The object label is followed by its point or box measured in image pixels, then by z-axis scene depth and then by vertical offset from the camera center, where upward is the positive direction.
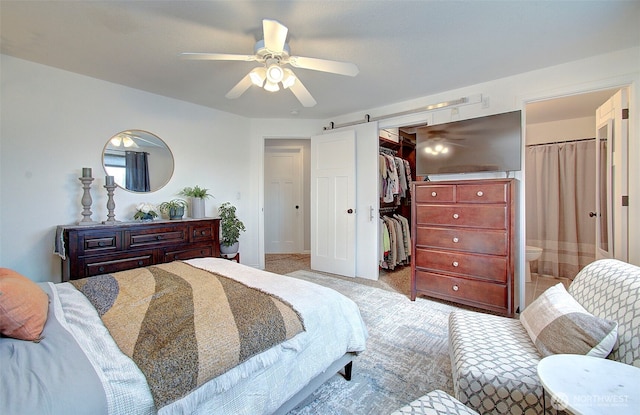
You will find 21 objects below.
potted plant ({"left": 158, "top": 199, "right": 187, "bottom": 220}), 3.22 -0.02
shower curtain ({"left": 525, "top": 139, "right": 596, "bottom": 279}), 3.84 +0.00
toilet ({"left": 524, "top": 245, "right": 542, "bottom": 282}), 3.55 -0.65
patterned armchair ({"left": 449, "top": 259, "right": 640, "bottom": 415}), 1.16 -0.73
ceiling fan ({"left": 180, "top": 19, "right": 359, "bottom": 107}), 1.65 +0.99
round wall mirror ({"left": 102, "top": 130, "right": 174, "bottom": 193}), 3.03 +0.53
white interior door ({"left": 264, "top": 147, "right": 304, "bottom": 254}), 5.93 +0.09
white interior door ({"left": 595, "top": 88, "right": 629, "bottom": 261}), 2.44 +0.25
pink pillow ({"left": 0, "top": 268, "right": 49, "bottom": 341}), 1.00 -0.39
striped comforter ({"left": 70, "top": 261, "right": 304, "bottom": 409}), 0.95 -0.49
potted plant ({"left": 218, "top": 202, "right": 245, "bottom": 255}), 3.74 -0.32
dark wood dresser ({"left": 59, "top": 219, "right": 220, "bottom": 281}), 2.40 -0.37
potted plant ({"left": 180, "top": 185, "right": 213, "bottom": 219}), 3.46 +0.10
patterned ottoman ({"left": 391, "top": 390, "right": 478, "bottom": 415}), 1.02 -0.76
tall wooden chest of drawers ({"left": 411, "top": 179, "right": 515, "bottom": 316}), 2.51 -0.36
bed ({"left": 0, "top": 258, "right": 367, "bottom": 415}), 0.81 -0.52
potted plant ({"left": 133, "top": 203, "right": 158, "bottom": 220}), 3.01 -0.05
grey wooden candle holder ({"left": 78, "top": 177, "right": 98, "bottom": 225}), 2.65 +0.06
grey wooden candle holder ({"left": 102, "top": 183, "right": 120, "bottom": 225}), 2.78 +0.04
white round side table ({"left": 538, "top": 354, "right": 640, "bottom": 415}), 0.82 -0.59
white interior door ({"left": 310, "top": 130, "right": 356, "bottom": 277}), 3.99 +0.05
